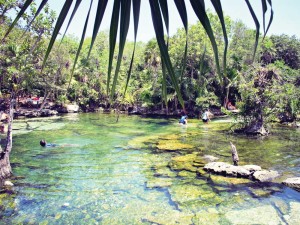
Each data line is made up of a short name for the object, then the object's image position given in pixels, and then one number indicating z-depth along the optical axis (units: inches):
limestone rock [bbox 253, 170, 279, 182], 345.1
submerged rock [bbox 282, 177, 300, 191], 319.0
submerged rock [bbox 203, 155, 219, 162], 446.8
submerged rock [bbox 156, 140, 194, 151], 547.5
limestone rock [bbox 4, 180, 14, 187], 330.9
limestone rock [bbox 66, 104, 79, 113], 1310.3
